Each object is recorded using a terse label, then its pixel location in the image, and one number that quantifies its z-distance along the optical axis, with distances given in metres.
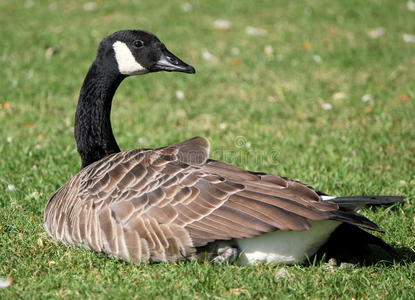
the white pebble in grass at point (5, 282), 8.47
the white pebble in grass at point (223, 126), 16.47
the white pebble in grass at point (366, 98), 18.03
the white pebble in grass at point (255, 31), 22.98
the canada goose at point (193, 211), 8.54
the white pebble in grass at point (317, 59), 20.64
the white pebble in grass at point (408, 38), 22.61
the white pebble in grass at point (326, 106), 17.55
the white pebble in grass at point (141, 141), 15.38
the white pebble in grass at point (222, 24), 23.45
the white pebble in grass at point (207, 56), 20.87
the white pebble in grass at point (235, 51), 21.34
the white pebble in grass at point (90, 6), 25.39
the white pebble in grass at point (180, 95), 18.20
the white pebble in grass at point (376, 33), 22.72
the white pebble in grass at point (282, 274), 8.70
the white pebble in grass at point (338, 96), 18.26
